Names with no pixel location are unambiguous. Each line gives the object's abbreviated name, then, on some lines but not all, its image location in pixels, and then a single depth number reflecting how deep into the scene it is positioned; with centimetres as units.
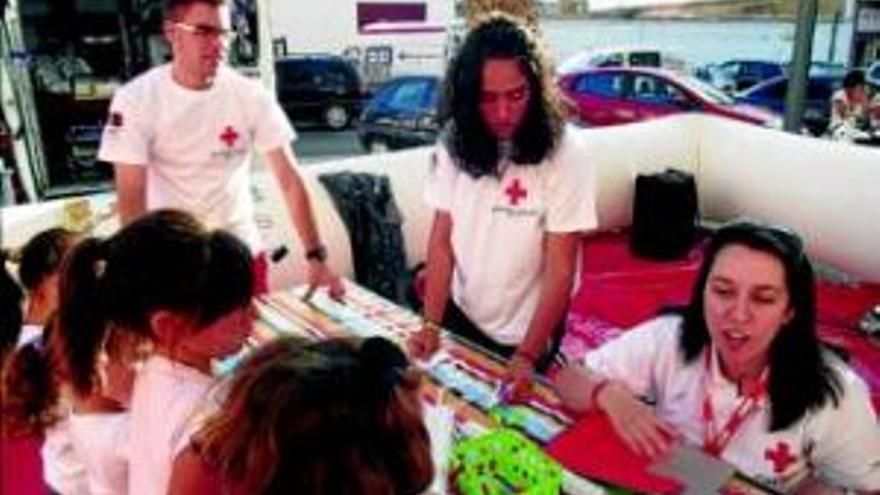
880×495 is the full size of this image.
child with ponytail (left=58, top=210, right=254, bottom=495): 142
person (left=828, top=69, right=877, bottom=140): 675
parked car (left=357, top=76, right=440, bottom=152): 887
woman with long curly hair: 197
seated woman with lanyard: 166
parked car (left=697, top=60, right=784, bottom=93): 1541
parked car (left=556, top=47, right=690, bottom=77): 1356
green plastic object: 150
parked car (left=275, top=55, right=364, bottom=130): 1354
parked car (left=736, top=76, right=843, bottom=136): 1113
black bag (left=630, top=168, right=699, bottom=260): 541
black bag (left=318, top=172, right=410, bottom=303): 413
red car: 984
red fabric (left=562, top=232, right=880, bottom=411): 411
